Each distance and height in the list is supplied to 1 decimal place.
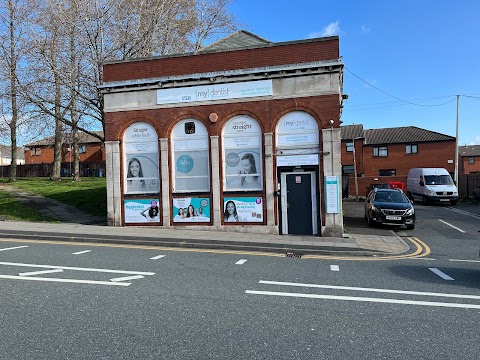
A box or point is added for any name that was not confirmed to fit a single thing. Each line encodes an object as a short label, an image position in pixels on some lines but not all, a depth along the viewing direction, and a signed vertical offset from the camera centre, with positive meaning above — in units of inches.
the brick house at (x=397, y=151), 1595.7 +129.0
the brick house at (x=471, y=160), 2214.6 +109.0
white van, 935.0 -22.2
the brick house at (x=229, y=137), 470.3 +65.3
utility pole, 1141.7 +28.4
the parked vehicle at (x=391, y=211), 542.9 -50.2
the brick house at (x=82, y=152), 1956.2 +199.2
